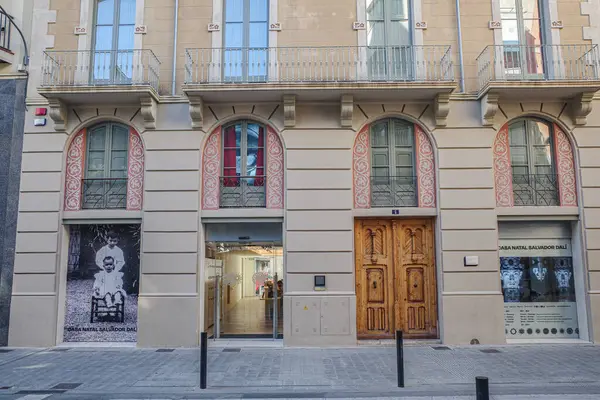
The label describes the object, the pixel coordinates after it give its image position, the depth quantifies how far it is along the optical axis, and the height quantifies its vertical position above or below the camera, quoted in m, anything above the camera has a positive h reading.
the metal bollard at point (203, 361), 7.26 -1.43
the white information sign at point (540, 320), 10.98 -1.21
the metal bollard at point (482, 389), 4.80 -1.24
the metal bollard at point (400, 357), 7.28 -1.38
